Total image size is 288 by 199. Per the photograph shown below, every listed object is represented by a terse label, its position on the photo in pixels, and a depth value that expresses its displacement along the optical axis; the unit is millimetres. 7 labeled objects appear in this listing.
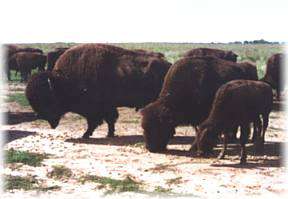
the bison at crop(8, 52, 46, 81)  34812
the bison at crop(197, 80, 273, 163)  11859
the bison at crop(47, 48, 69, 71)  27112
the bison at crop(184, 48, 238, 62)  25017
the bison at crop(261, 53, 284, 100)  24594
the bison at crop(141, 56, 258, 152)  13289
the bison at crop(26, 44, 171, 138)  15117
